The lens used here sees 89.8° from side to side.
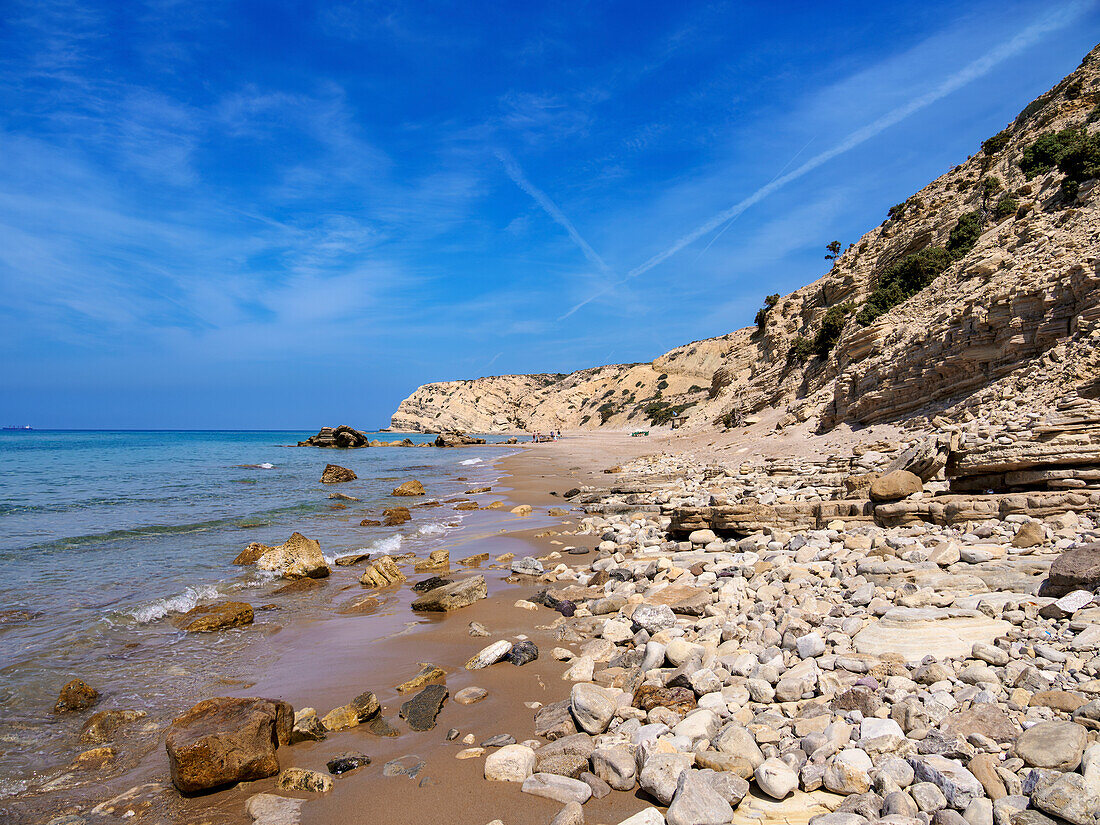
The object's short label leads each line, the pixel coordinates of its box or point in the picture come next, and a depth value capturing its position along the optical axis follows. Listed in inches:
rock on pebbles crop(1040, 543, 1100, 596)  167.0
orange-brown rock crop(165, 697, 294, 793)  155.9
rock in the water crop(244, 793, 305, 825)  144.3
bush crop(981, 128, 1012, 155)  1091.3
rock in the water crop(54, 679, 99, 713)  208.1
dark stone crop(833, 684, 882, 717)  140.6
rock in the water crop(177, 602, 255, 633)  295.2
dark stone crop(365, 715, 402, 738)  184.7
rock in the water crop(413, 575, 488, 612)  313.4
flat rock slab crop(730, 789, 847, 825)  117.6
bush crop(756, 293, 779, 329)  1889.8
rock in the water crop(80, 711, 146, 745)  187.8
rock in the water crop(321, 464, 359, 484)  1031.0
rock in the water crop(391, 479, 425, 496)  862.5
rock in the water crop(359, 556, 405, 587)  371.2
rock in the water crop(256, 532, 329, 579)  390.3
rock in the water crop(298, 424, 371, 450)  2596.0
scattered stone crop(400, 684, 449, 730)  187.3
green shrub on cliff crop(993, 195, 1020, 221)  861.8
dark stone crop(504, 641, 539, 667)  231.6
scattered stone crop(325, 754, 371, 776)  164.2
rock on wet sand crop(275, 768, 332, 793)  155.6
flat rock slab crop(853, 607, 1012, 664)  160.7
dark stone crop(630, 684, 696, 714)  170.7
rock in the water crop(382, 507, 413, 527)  606.5
